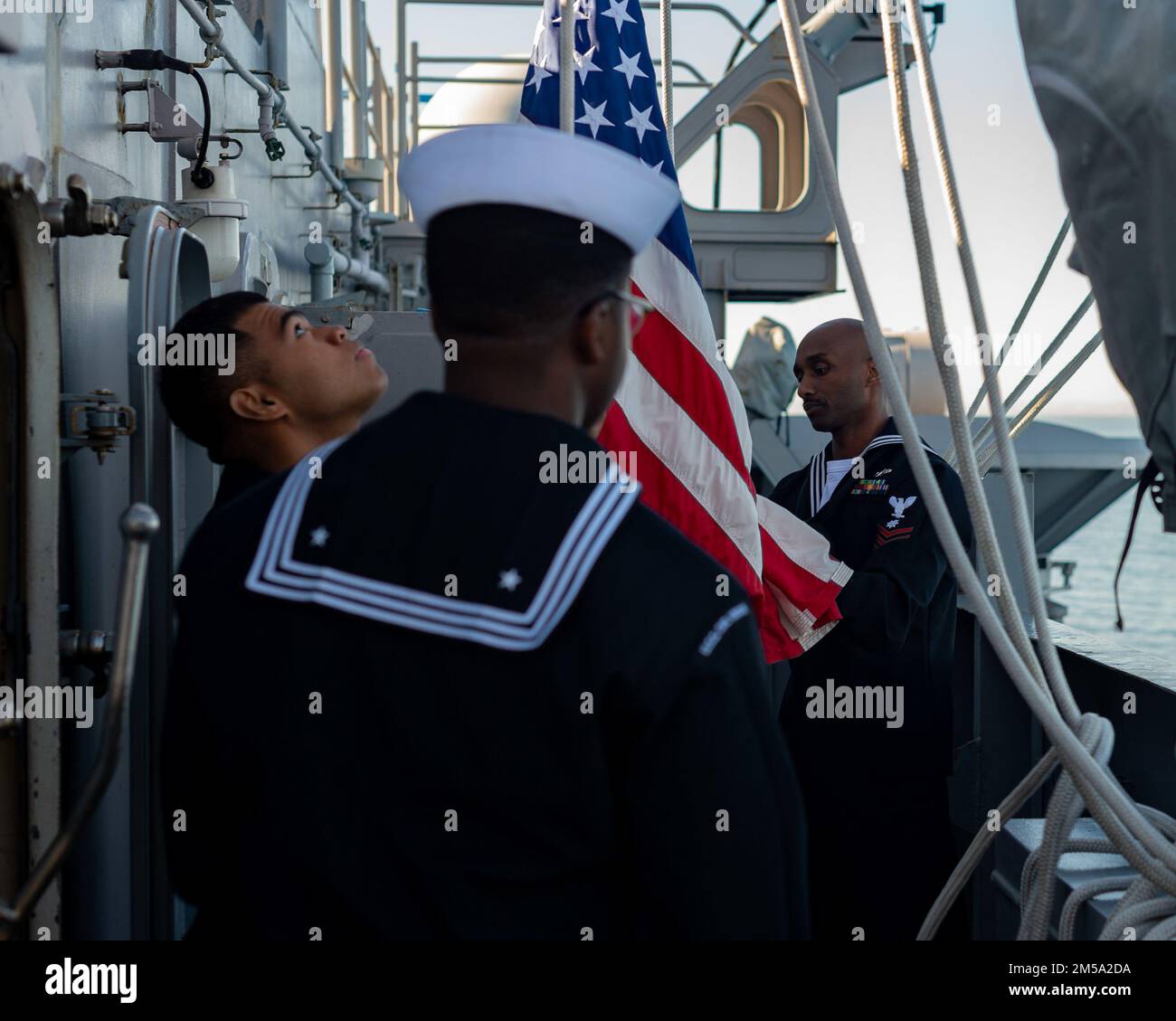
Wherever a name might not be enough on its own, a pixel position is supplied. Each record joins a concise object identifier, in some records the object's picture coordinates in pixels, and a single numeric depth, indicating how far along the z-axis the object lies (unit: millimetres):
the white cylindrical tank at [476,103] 10039
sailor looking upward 2188
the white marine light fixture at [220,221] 2867
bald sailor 3266
